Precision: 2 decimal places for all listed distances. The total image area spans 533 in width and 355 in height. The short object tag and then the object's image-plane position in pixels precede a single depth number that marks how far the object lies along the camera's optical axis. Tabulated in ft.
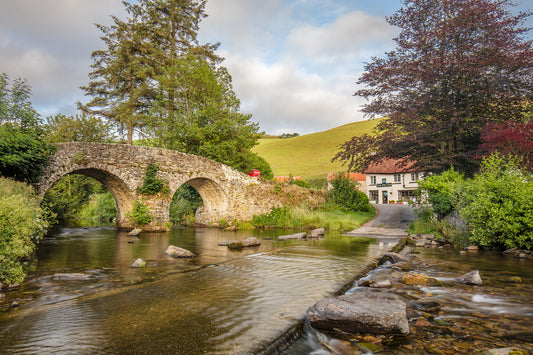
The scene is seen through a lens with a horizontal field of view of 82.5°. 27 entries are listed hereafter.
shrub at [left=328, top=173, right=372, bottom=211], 70.49
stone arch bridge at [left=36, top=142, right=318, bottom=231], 42.73
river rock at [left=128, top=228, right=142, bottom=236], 44.57
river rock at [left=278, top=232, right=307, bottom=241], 39.78
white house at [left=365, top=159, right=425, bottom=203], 149.79
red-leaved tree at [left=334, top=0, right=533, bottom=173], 41.37
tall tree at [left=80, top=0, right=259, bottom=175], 71.10
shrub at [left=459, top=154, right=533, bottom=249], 25.32
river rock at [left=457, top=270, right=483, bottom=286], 16.94
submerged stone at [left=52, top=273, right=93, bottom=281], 17.79
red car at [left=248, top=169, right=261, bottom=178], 71.72
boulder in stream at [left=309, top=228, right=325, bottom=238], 41.18
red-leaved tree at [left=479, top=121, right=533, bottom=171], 32.73
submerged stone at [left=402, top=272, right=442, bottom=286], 17.24
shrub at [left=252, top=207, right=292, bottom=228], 60.85
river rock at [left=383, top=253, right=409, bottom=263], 23.77
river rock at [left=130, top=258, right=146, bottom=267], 21.64
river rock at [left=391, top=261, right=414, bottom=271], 21.39
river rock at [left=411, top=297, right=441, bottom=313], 12.99
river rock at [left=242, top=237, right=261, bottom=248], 33.22
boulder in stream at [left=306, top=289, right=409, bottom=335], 10.47
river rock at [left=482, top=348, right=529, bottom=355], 8.95
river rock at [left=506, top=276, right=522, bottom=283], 17.68
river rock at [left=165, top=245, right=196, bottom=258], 26.14
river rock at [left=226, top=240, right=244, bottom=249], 32.22
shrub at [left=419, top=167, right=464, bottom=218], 36.25
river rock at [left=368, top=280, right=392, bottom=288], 16.39
